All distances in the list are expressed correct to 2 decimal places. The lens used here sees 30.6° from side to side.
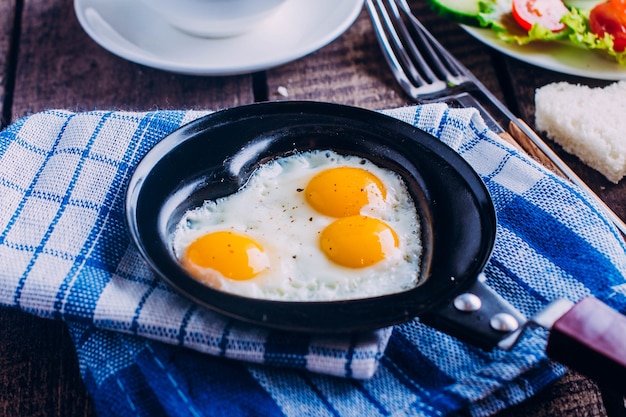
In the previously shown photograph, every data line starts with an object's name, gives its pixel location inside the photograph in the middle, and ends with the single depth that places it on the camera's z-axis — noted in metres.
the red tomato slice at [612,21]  0.68
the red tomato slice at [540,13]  0.69
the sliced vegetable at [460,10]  0.70
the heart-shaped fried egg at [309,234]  0.50
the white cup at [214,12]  0.66
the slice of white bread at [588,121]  0.61
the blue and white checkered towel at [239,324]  0.48
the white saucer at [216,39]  0.66
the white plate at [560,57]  0.67
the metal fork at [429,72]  0.63
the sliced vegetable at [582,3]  0.72
